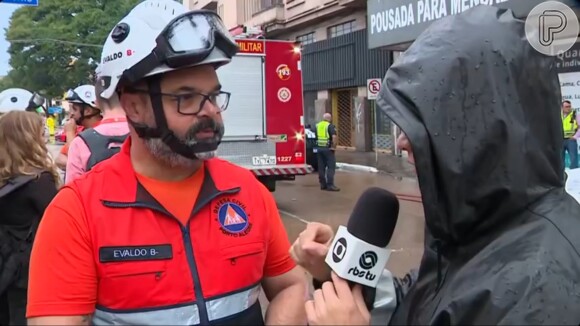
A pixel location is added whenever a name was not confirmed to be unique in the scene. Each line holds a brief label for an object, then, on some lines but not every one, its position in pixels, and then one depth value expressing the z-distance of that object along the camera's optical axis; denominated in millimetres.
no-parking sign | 16020
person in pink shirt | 3404
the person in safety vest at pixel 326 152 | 13422
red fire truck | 10656
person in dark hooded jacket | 1227
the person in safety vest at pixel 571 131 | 13266
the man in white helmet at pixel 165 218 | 1695
